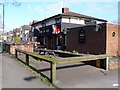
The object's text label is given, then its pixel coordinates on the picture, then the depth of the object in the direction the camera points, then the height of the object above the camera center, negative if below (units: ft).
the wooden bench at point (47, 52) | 35.34 -3.39
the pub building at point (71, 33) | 30.60 +4.28
